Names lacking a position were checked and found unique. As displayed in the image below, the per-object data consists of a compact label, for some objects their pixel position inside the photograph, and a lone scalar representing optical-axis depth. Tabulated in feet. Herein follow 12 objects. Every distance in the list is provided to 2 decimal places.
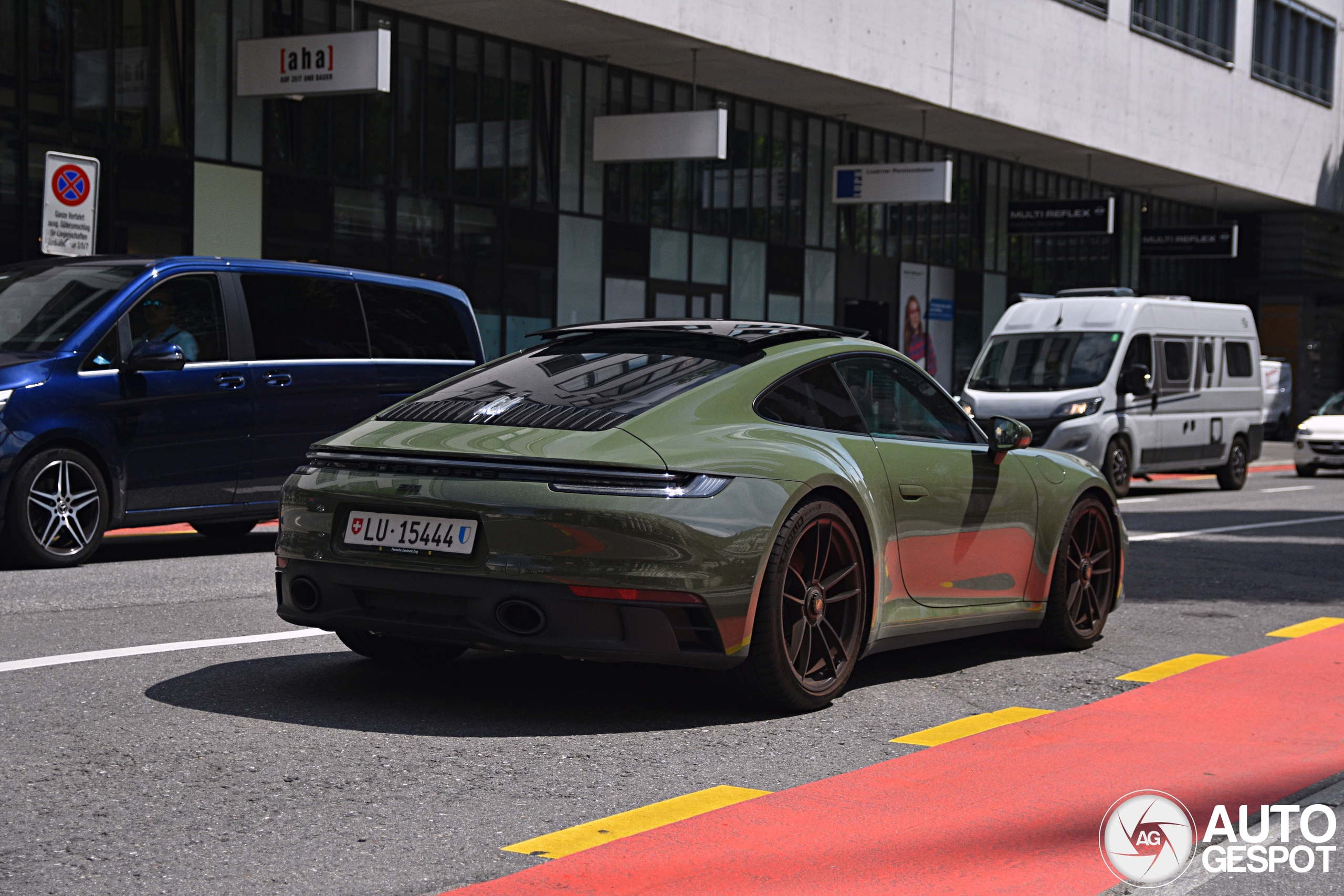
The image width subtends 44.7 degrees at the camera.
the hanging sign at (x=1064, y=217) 103.35
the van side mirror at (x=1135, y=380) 63.00
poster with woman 111.96
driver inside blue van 32.50
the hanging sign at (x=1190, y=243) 123.54
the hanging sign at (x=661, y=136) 73.87
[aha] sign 59.41
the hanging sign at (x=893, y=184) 88.63
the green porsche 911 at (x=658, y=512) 16.65
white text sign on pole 41.98
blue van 30.68
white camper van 62.23
